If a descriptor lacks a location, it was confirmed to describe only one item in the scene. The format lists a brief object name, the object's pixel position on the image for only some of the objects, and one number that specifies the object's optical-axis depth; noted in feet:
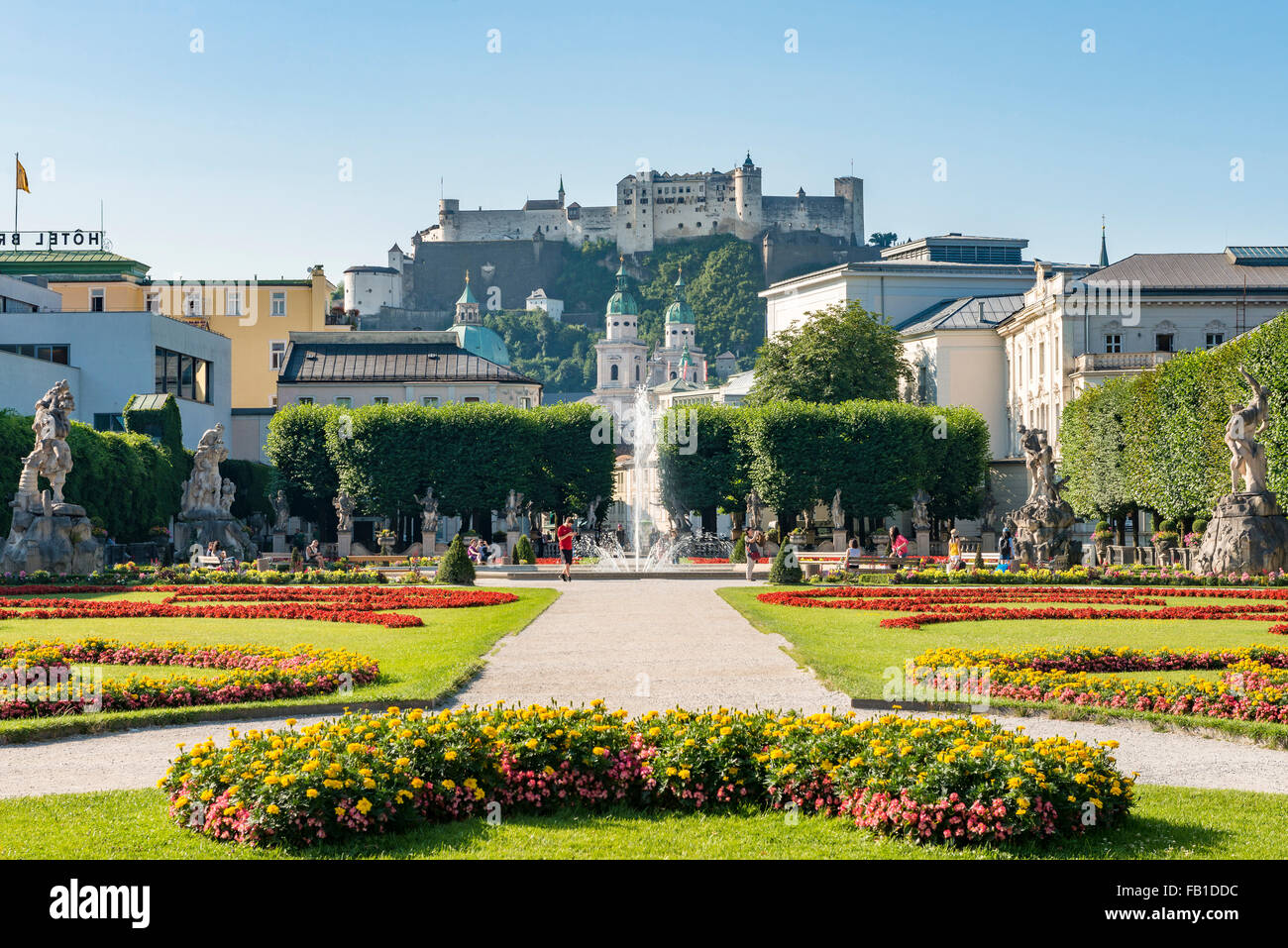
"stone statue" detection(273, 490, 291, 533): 200.54
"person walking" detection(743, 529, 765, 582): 127.80
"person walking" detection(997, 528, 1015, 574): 127.46
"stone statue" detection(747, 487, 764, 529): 201.05
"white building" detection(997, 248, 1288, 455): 220.02
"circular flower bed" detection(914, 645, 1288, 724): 44.37
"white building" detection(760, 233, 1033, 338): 315.99
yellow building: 268.82
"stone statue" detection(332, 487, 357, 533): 192.03
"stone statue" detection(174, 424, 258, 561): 143.43
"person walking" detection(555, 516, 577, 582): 125.08
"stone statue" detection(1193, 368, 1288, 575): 107.76
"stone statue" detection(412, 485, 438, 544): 186.19
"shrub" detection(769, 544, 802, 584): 116.57
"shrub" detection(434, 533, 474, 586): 115.34
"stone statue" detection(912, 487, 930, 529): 198.59
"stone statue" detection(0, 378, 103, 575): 112.47
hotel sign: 277.23
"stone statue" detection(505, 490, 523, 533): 197.06
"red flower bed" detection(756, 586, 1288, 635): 81.25
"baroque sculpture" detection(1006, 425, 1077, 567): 128.26
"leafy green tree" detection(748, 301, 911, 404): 242.78
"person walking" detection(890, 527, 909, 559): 138.62
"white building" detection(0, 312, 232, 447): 194.18
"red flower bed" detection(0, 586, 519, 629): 81.46
